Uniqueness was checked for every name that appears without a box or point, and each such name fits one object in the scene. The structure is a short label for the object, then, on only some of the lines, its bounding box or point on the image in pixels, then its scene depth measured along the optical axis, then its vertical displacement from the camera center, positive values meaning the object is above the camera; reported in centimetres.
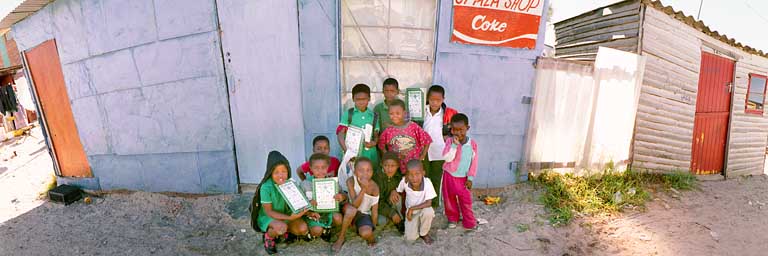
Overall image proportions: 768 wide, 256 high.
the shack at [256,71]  386 +14
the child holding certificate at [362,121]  340 -40
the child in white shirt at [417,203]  318 -116
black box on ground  457 -140
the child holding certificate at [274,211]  296 -113
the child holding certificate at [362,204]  302 -114
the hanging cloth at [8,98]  919 -19
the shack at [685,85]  527 -27
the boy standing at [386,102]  347 -23
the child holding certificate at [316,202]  295 -103
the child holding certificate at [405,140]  334 -60
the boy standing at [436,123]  349 -47
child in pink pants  334 -95
